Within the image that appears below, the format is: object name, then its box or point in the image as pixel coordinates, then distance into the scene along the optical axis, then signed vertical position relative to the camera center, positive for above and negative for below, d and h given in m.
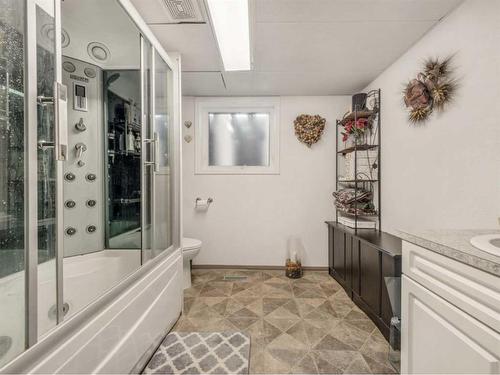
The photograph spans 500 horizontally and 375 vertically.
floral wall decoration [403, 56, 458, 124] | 1.47 +0.66
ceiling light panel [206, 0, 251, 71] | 1.39 +1.09
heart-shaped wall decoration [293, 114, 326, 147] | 2.83 +0.70
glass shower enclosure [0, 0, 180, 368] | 0.71 +0.12
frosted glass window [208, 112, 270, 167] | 3.01 +0.59
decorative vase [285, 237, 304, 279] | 2.73 -0.93
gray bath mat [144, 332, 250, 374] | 1.38 -1.11
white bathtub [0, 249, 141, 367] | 0.69 -0.45
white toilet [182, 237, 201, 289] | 2.30 -0.69
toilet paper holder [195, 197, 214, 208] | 2.92 -0.23
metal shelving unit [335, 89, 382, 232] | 2.33 +0.37
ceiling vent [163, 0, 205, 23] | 1.36 +1.08
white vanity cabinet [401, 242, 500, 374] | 0.70 -0.48
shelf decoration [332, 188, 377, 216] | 2.36 -0.19
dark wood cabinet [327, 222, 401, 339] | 1.65 -0.70
